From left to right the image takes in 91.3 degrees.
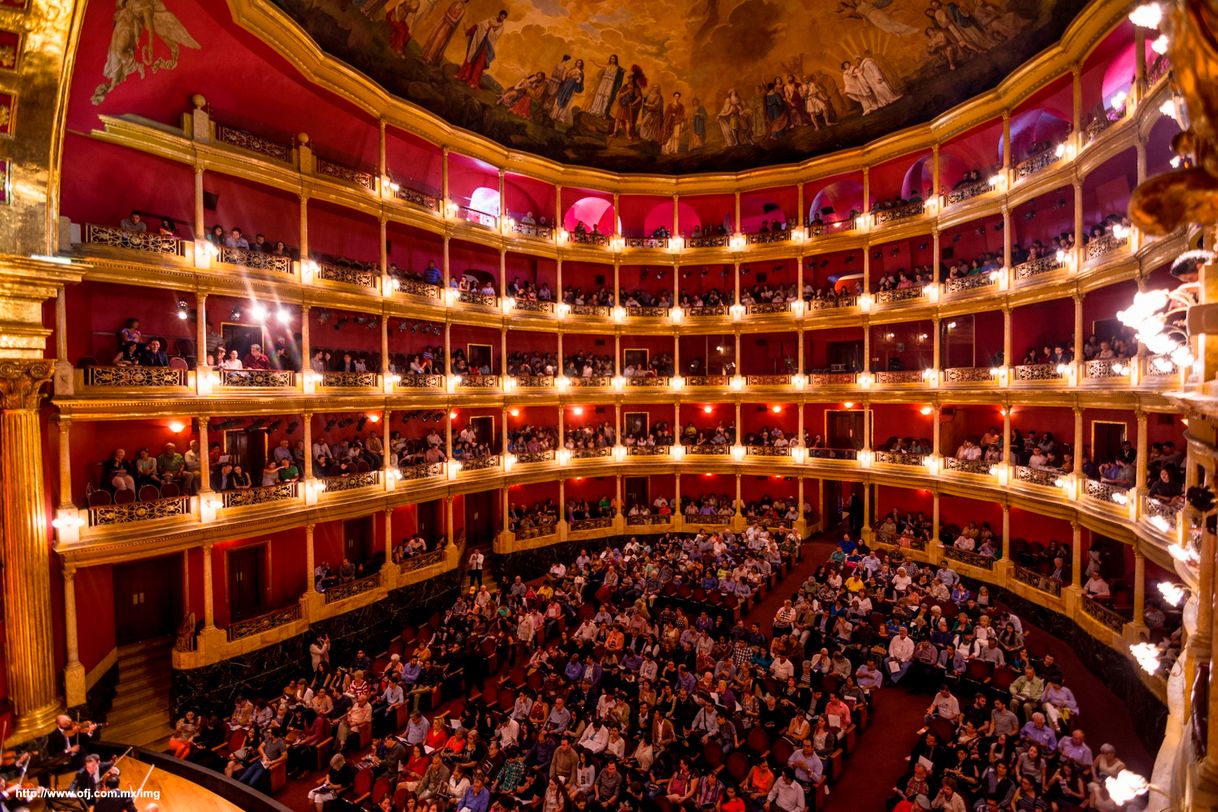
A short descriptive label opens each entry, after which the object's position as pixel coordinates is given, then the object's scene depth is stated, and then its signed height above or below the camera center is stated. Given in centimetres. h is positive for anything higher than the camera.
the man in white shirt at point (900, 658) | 1252 -578
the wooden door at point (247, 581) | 1499 -478
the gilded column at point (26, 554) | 1036 -275
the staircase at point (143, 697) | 1151 -617
